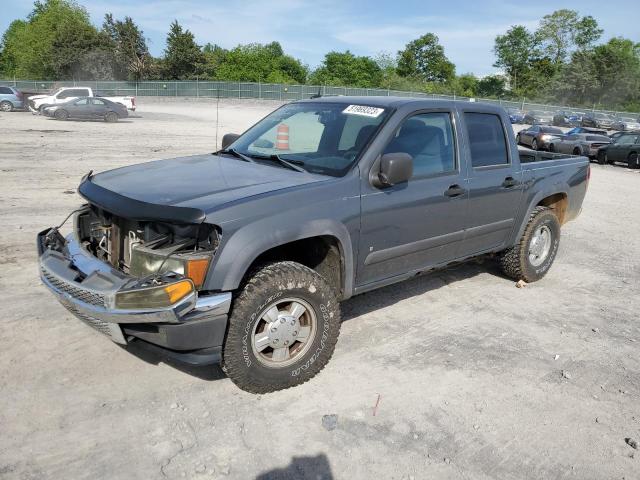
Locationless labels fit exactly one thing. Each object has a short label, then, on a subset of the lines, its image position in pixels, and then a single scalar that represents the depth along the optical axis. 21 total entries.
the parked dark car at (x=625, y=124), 44.44
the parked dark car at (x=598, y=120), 43.56
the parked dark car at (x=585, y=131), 23.61
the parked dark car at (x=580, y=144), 20.88
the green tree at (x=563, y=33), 89.69
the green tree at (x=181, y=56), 71.75
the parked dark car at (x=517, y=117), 43.37
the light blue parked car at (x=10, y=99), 30.36
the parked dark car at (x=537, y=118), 42.03
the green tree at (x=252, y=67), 72.62
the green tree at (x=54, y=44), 68.25
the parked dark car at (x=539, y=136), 22.21
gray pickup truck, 3.05
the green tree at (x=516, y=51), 91.44
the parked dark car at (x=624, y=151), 18.91
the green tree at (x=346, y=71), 79.65
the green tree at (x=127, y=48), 71.12
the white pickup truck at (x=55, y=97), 27.96
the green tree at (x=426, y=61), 94.00
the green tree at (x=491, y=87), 84.86
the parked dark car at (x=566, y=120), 41.72
